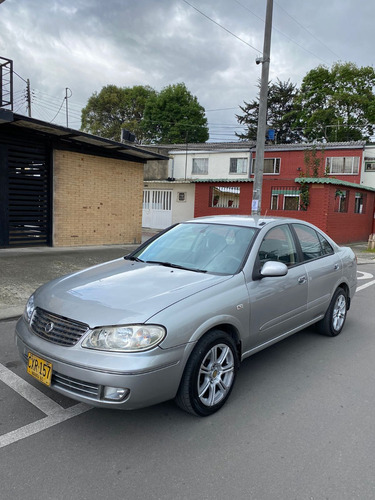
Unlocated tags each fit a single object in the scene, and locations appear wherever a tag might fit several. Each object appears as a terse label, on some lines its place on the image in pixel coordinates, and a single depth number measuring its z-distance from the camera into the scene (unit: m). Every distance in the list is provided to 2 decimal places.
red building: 17.39
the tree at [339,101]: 34.81
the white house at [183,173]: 23.83
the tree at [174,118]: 44.94
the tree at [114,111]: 47.62
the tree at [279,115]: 44.25
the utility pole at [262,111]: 10.87
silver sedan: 2.51
